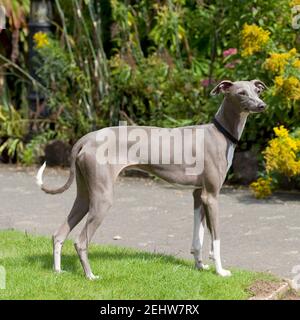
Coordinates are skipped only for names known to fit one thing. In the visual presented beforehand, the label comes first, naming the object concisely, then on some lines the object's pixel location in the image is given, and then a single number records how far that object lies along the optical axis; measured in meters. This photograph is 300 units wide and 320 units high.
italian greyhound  6.39
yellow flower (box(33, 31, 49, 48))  12.43
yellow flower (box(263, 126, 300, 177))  9.58
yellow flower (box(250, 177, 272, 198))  10.10
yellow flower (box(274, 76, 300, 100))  9.91
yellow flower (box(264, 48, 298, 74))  9.98
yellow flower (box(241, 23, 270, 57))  10.21
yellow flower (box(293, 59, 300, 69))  9.94
